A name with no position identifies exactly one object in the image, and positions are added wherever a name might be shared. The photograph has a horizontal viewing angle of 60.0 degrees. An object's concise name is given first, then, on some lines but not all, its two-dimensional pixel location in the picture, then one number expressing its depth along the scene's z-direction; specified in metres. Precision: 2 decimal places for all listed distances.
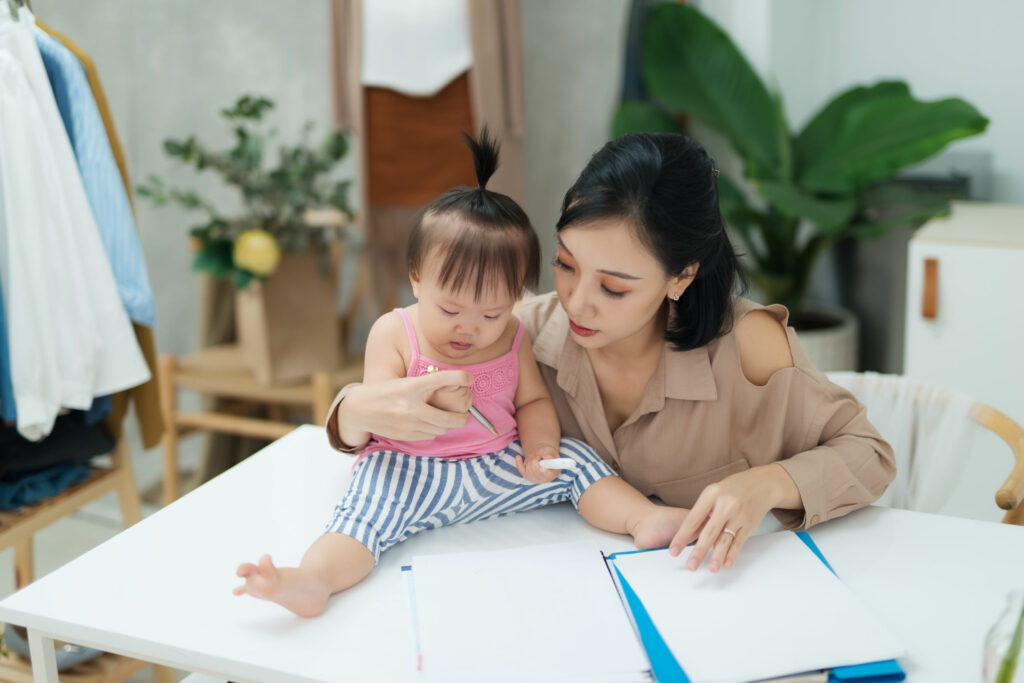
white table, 0.93
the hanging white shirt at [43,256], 1.68
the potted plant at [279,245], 2.63
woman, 1.14
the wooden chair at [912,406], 1.53
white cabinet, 2.20
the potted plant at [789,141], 2.54
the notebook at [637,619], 0.89
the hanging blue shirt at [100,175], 1.79
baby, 1.14
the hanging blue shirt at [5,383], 1.72
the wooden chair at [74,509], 1.76
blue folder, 0.88
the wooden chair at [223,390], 2.77
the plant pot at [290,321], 2.71
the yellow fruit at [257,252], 2.60
